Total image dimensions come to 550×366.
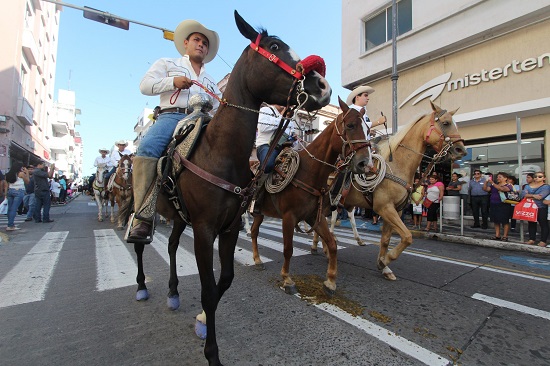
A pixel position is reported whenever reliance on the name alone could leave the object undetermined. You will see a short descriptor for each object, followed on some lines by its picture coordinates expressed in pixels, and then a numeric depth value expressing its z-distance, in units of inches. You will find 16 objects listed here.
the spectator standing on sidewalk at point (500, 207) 330.6
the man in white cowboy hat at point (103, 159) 491.5
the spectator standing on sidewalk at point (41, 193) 421.4
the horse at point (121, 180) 347.9
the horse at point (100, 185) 476.4
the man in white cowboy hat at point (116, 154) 434.3
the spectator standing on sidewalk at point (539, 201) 293.0
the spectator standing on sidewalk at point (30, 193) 446.8
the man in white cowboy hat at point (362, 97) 202.4
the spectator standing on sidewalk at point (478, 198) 402.0
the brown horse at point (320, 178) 144.3
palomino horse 181.5
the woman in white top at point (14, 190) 344.9
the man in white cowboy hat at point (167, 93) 102.8
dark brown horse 79.0
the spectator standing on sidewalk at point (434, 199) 391.5
